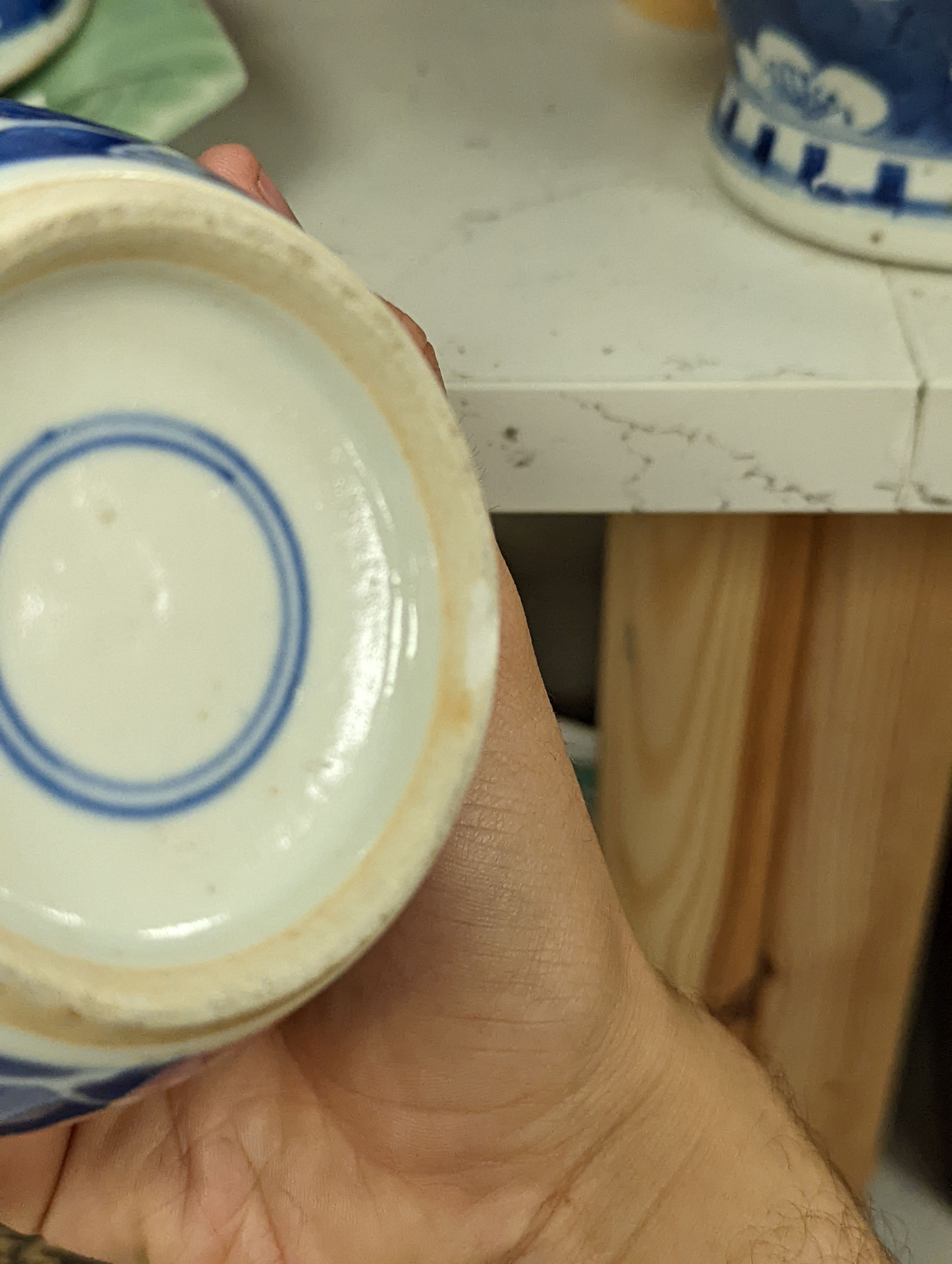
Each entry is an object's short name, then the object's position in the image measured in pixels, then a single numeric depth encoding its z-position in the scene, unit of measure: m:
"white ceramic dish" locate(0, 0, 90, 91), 0.43
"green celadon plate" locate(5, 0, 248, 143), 0.46
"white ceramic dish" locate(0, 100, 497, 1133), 0.29
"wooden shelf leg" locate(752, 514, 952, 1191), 0.56
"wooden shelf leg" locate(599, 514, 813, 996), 0.55
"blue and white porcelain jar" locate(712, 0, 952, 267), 0.43
